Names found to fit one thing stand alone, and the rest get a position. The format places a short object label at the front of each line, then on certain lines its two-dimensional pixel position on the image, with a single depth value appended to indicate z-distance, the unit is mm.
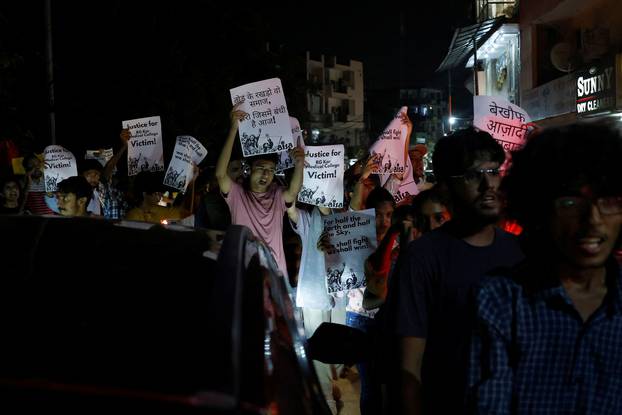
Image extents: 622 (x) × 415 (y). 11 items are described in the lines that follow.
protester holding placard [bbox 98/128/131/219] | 10258
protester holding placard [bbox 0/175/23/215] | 9666
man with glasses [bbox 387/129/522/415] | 2887
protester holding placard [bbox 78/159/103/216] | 9984
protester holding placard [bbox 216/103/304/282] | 6328
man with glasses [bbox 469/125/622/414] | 2172
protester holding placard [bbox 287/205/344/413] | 6973
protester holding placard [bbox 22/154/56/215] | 11055
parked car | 1663
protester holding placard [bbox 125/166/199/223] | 7391
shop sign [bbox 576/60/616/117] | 14945
